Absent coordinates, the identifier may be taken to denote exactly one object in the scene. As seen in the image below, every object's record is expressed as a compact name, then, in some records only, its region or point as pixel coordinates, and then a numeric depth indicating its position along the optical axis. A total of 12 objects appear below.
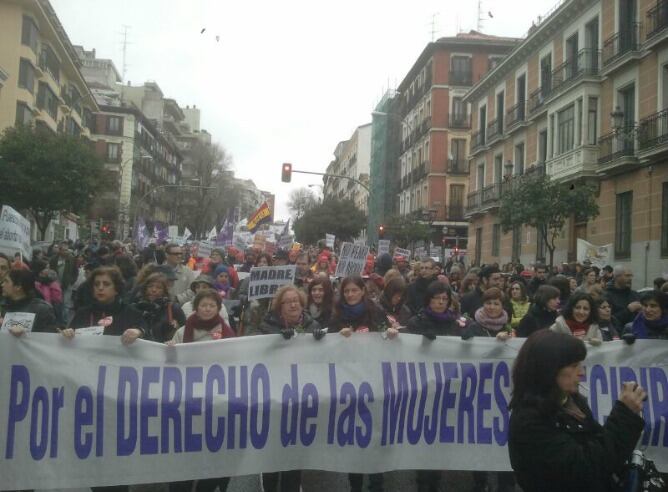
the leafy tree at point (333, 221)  69.62
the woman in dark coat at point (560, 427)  2.57
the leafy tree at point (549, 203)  22.36
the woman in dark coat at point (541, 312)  6.48
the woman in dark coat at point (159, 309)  5.87
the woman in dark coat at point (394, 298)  7.70
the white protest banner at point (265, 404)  4.64
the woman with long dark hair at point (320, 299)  6.58
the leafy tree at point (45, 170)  32.16
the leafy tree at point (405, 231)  42.56
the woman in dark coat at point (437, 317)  5.60
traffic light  32.28
